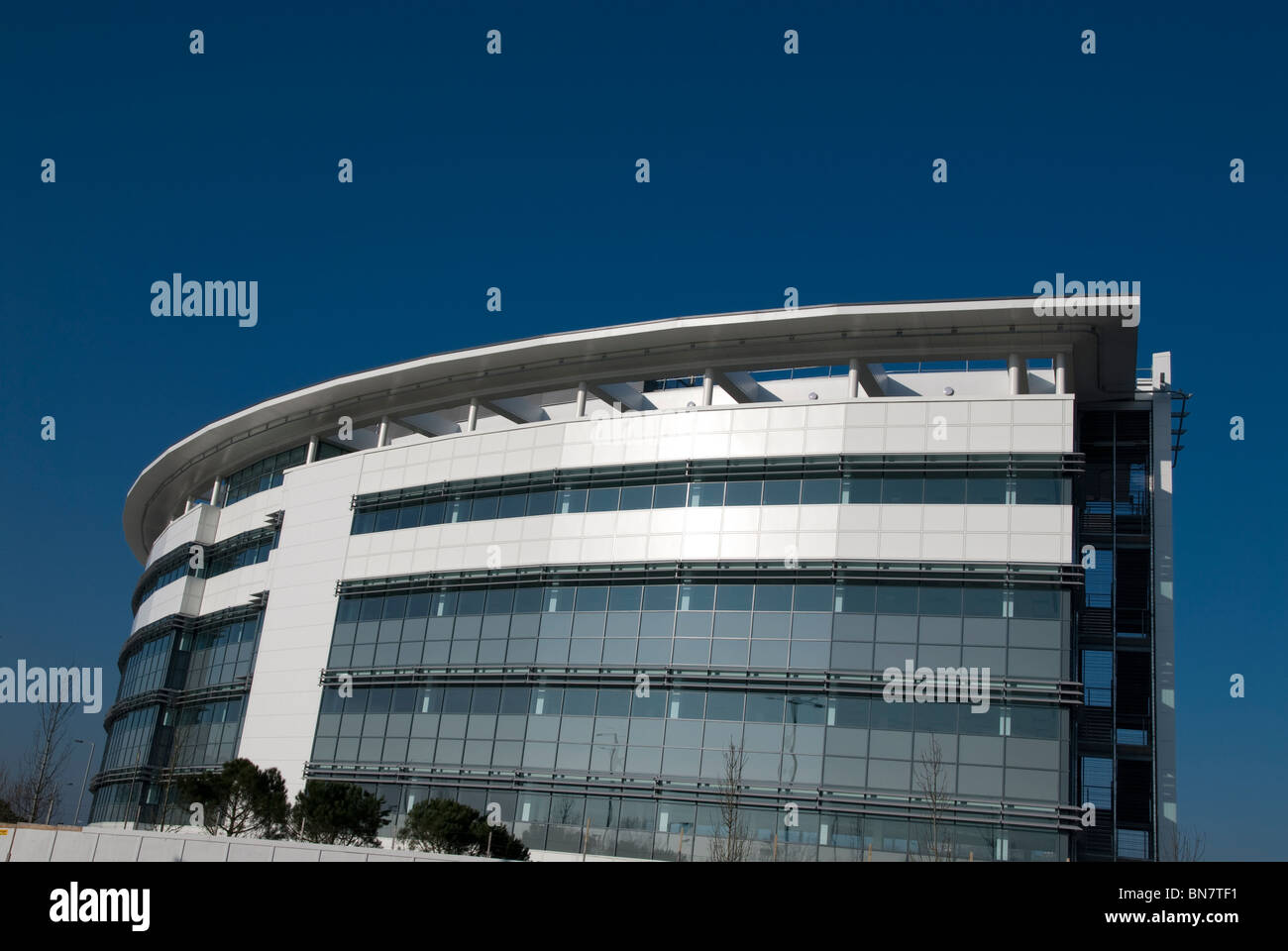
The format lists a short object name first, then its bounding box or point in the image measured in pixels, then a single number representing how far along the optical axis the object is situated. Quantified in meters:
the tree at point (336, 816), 33.41
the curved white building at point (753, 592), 30.53
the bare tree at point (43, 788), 58.06
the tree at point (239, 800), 36.28
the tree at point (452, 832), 30.73
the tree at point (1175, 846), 29.33
